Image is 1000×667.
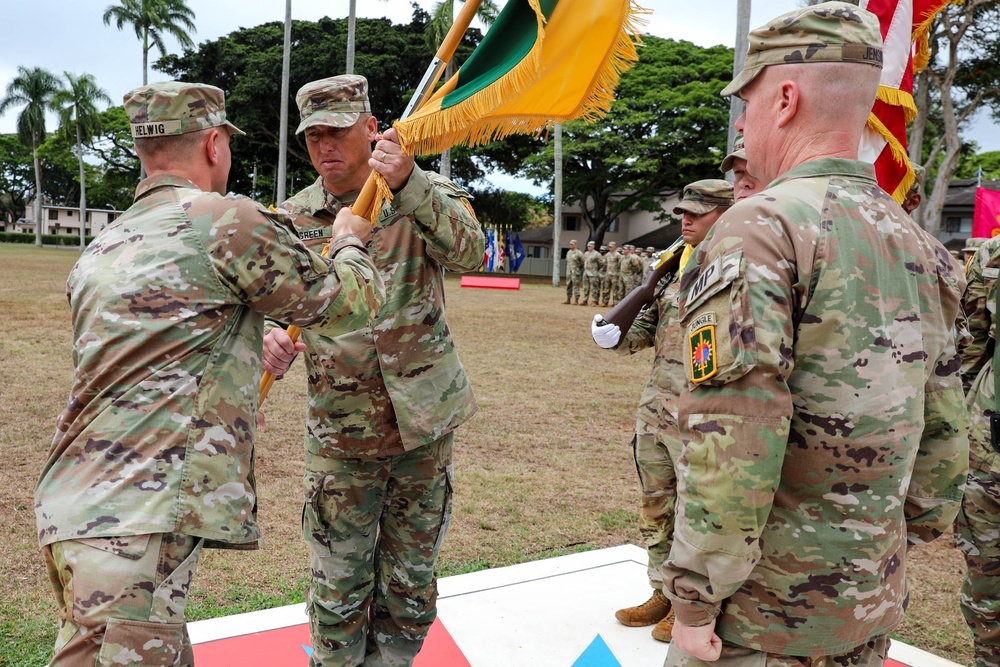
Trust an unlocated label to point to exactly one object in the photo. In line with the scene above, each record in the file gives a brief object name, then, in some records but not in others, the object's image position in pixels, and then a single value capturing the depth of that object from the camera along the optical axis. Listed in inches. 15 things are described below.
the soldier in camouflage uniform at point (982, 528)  127.7
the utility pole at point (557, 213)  1115.7
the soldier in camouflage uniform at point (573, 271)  958.4
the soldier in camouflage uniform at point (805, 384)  64.6
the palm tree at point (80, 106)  1964.8
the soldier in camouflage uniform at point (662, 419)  150.2
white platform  138.5
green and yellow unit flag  100.9
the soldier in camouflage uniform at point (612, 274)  920.3
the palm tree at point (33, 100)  2042.3
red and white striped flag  133.5
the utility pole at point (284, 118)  995.1
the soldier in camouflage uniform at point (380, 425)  118.0
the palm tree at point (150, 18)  1557.6
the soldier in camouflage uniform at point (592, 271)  936.9
